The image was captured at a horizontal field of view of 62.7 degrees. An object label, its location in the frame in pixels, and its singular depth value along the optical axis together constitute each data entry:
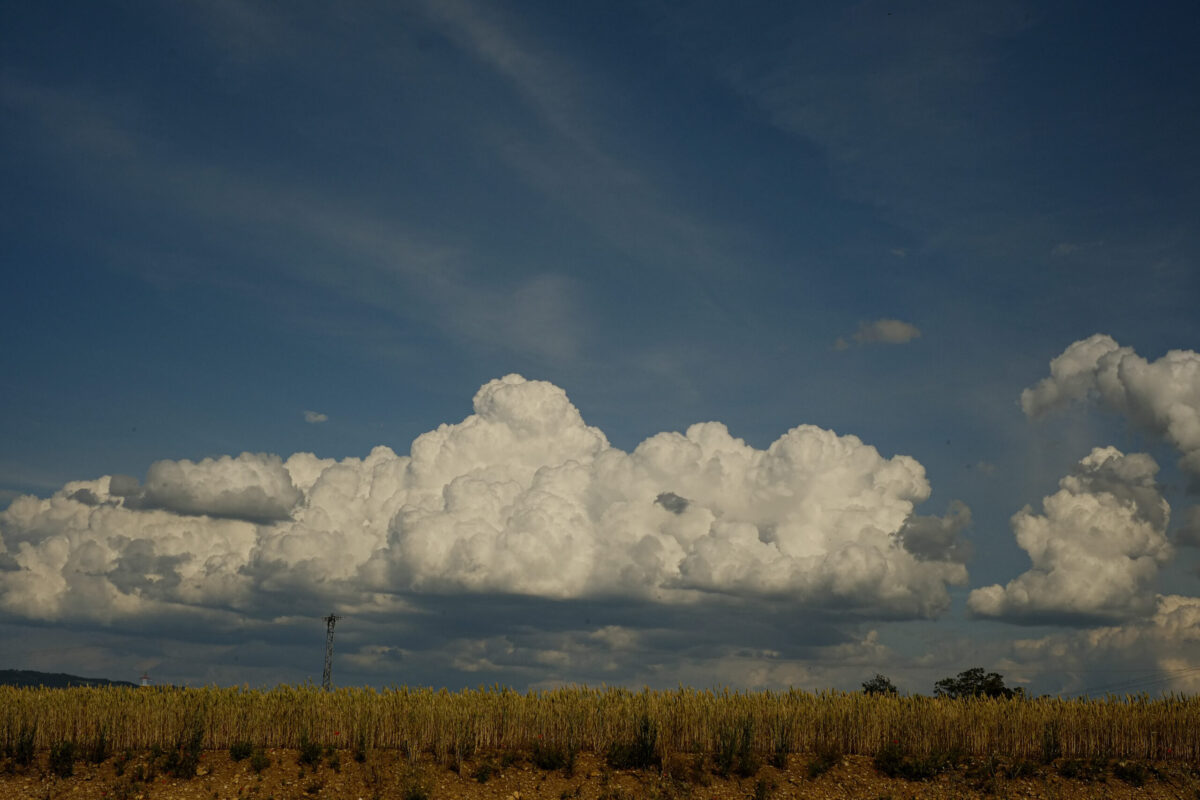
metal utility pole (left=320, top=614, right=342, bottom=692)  76.41
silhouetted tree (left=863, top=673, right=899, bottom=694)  55.05
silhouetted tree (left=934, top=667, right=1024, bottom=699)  56.69
